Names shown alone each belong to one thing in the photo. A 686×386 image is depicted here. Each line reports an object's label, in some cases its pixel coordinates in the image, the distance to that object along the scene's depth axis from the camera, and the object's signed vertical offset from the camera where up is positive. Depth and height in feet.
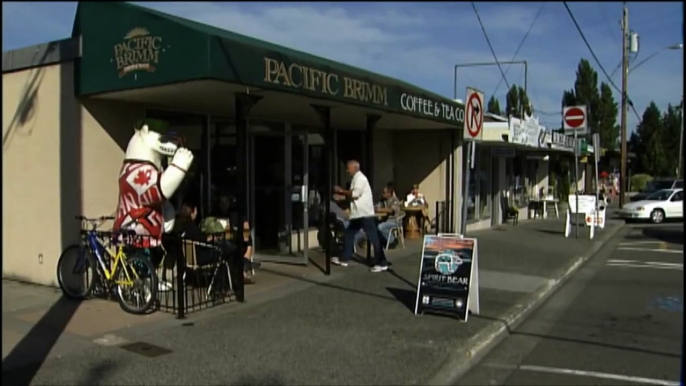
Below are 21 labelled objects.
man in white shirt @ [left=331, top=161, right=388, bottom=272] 33.94 -1.21
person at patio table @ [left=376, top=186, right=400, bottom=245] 43.80 -1.64
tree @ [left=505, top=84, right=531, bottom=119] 173.77 +24.05
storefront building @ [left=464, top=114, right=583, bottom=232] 61.62 +2.52
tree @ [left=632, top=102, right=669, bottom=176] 162.40 +11.15
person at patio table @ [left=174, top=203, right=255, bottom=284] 26.68 -1.88
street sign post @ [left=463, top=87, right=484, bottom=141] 26.91 +2.97
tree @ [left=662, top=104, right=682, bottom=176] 167.78 +12.31
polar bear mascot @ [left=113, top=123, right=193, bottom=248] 25.08 +0.25
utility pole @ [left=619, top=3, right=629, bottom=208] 103.04 +10.60
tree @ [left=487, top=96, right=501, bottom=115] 186.07 +23.01
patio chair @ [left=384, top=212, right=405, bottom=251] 44.90 -2.87
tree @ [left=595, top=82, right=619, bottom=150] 191.83 +20.44
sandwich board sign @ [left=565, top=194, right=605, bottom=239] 57.31 -1.85
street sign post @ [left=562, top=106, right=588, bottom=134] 54.29 +5.47
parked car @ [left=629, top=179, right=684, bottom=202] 96.67 +0.19
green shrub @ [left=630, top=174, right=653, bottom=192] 157.09 +1.03
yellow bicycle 23.71 -3.07
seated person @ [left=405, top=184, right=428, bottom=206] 51.47 -0.92
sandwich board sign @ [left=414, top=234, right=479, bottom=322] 24.34 -3.33
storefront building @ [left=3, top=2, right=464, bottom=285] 23.09 +3.45
